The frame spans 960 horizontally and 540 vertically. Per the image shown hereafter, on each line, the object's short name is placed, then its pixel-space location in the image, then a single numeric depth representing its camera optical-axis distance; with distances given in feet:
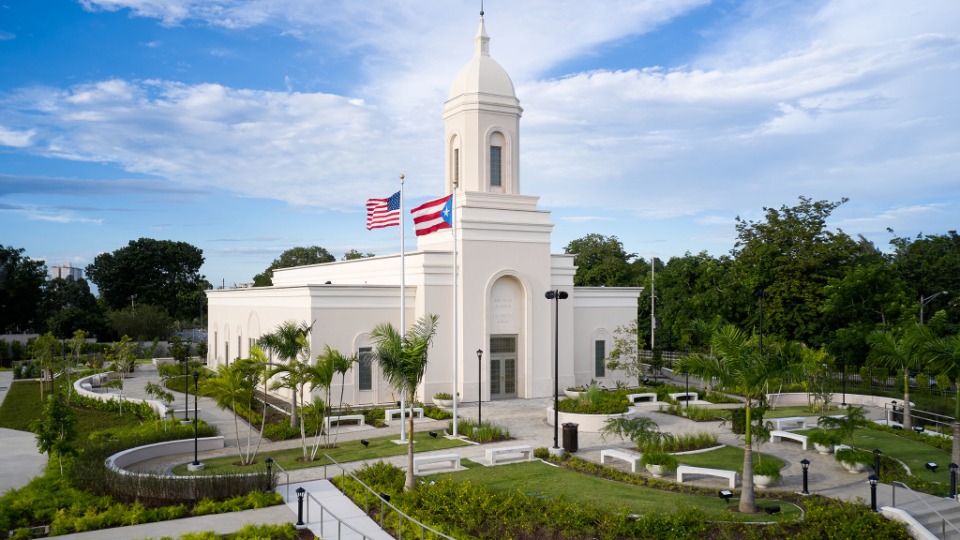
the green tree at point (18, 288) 207.21
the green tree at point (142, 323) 205.05
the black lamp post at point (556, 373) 67.92
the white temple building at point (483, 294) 99.35
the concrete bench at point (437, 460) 60.29
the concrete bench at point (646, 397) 101.65
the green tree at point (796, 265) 119.14
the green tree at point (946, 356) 61.46
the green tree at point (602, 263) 195.62
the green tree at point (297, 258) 291.79
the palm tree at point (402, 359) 56.49
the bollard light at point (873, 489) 48.51
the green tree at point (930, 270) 145.28
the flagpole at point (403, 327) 74.90
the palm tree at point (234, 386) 62.34
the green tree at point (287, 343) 79.46
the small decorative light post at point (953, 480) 52.11
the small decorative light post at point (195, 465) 62.85
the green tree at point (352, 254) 289.58
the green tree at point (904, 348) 69.97
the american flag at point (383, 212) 81.97
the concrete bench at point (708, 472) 55.77
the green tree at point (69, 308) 215.92
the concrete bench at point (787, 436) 72.08
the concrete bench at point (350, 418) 83.88
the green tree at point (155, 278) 256.52
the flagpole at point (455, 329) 80.18
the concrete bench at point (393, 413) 85.39
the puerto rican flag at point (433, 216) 83.05
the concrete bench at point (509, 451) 64.18
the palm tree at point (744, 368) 48.75
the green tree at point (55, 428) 61.46
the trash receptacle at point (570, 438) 68.74
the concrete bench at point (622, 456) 61.29
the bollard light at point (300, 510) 47.03
